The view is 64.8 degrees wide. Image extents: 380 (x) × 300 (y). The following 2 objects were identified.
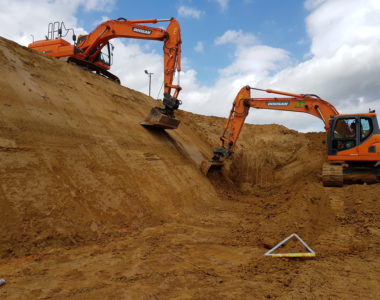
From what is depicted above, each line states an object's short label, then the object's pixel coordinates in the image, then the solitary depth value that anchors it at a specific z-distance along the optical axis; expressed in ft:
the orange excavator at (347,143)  28.22
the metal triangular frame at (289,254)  15.76
